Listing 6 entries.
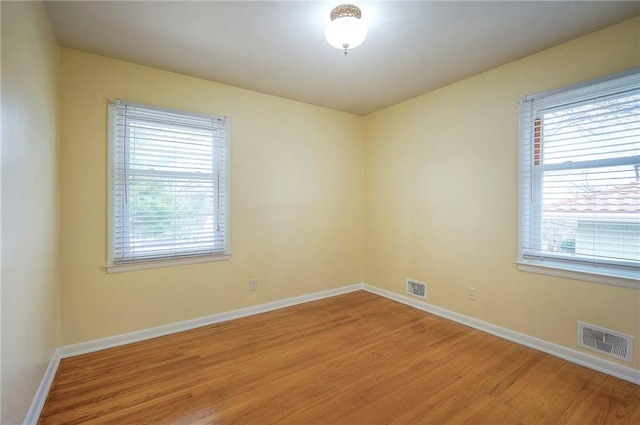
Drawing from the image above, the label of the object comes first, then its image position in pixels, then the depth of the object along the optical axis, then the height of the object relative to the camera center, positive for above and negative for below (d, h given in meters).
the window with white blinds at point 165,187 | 2.59 +0.22
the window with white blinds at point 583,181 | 2.08 +0.24
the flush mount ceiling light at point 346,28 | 1.89 +1.24
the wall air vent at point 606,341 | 2.08 -0.97
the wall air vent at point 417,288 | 3.46 -0.94
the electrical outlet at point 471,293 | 2.98 -0.85
